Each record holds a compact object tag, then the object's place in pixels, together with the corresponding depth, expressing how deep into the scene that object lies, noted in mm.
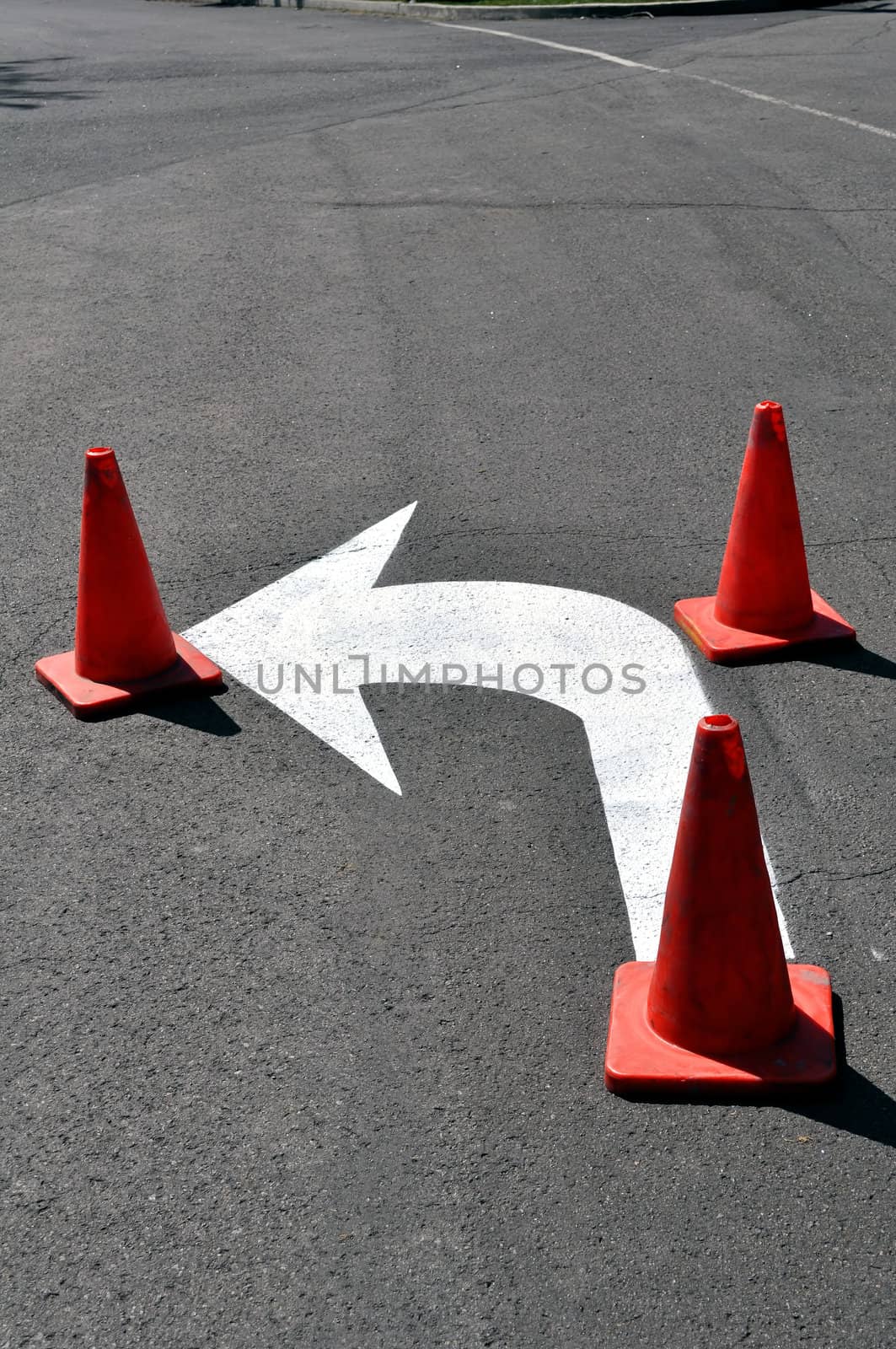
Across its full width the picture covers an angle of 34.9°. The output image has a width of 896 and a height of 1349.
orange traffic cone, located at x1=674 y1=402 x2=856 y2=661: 5055
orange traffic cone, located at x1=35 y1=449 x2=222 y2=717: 4945
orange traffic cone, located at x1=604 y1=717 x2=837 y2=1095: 3186
